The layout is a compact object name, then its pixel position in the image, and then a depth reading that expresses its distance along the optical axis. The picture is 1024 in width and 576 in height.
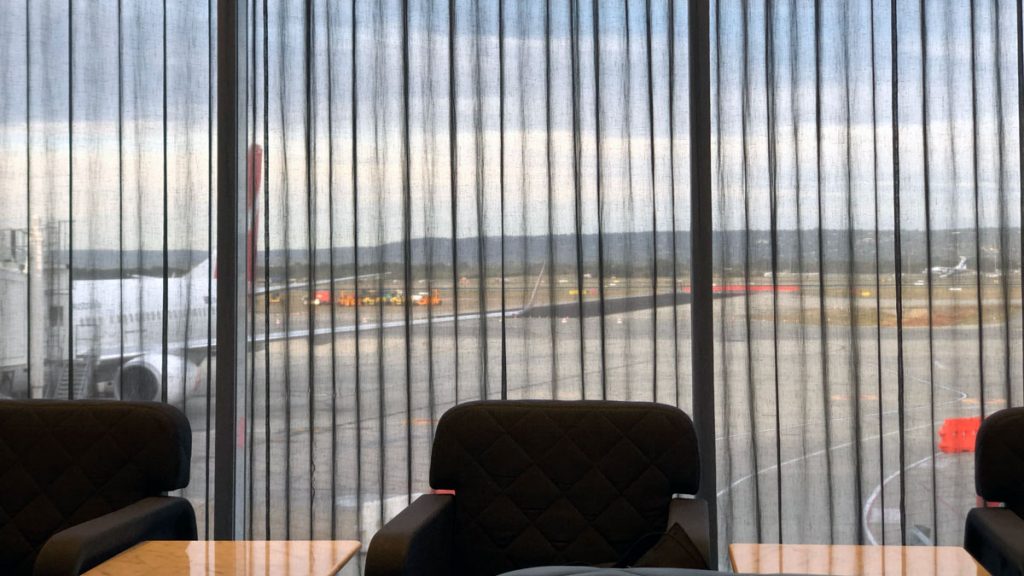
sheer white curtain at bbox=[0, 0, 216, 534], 3.08
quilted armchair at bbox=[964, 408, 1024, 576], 2.22
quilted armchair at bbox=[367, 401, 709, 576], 2.41
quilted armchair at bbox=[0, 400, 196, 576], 2.52
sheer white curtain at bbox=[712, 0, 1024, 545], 2.82
